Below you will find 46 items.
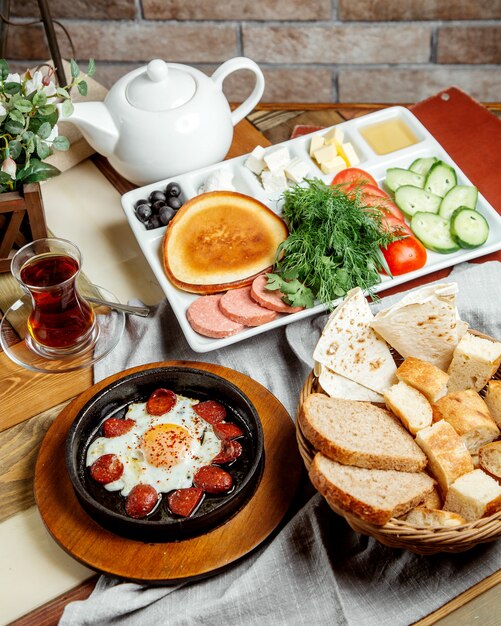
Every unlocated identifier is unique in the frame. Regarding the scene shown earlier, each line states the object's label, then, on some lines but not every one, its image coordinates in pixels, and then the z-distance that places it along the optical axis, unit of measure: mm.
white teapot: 2074
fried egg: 1466
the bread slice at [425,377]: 1455
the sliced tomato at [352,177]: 2144
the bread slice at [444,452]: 1351
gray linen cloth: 1365
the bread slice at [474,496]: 1274
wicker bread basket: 1244
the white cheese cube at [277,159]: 2160
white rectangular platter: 1819
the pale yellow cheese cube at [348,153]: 2223
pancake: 1889
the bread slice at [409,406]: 1430
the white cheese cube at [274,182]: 2152
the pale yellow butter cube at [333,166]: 2195
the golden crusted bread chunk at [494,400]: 1439
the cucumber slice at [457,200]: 2086
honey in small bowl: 2299
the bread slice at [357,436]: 1369
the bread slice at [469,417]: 1402
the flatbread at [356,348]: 1511
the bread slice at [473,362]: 1476
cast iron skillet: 1385
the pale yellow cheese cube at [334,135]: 2238
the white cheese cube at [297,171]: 2154
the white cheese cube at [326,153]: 2207
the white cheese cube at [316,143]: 2252
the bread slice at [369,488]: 1271
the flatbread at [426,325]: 1511
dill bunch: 1826
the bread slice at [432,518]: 1272
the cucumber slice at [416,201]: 2100
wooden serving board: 1384
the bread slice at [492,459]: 1366
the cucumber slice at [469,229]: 1994
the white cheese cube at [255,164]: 2186
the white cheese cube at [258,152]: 2182
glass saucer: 1800
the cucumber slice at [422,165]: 2207
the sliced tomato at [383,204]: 2053
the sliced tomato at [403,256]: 1942
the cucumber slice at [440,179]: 2148
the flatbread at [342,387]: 1497
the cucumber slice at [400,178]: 2162
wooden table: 1396
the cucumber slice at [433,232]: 2006
